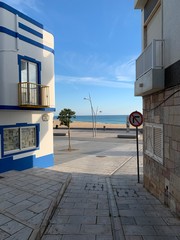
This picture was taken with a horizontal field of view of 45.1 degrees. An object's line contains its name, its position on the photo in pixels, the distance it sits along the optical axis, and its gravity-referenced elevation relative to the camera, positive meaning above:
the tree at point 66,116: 19.27 +0.28
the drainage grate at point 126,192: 7.07 -2.49
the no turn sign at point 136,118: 8.47 +0.03
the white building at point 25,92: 9.04 +1.27
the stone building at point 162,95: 5.18 +0.66
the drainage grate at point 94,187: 7.60 -2.46
